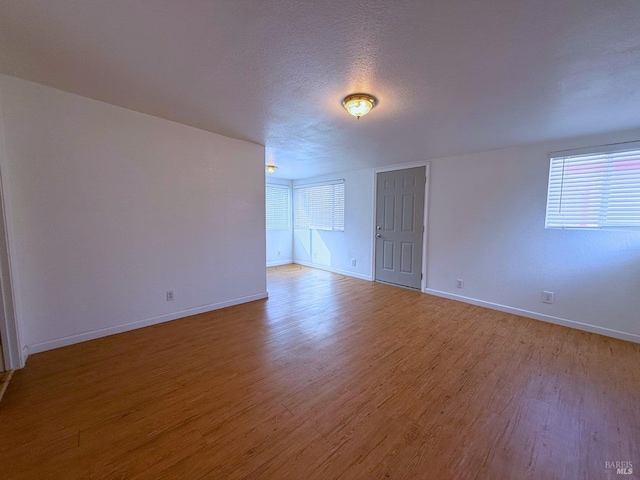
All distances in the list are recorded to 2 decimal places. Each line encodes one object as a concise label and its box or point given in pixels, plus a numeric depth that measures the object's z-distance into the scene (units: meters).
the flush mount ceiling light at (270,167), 4.66
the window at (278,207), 6.25
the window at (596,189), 2.62
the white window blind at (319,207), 5.59
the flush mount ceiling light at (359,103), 2.04
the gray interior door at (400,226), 4.32
